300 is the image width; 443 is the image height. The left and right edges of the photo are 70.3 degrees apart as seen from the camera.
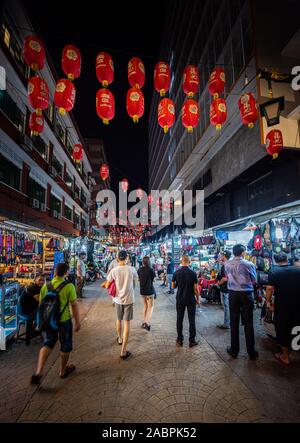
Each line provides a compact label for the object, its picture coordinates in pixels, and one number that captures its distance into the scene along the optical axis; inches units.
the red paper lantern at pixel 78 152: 557.3
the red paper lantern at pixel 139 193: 744.3
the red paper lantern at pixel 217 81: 268.4
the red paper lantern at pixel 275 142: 266.5
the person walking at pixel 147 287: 259.4
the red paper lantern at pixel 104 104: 253.9
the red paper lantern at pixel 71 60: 227.9
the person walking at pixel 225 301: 241.3
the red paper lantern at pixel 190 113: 288.8
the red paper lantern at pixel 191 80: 265.6
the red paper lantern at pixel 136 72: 242.5
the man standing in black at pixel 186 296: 200.1
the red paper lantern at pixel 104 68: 234.7
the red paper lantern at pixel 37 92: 261.4
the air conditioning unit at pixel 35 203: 497.7
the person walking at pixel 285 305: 166.4
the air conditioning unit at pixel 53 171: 614.5
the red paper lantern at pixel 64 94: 248.7
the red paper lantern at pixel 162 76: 255.3
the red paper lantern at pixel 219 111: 288.0
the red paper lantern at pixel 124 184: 676.8
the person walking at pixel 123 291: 184.5
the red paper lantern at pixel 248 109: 257.3
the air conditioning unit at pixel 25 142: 445.4
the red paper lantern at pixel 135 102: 255.0
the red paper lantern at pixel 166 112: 281.3
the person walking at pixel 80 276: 413.7
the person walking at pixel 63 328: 140.7
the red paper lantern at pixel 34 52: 220.5
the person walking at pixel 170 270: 481.9
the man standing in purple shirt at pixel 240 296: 174.1
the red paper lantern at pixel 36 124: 366.3
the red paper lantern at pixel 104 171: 641.0
